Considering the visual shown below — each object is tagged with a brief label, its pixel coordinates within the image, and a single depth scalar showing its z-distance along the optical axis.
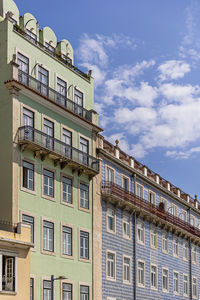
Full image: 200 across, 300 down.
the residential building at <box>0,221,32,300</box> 34.31
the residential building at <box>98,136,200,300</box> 47.53
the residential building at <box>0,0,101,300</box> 39.00
